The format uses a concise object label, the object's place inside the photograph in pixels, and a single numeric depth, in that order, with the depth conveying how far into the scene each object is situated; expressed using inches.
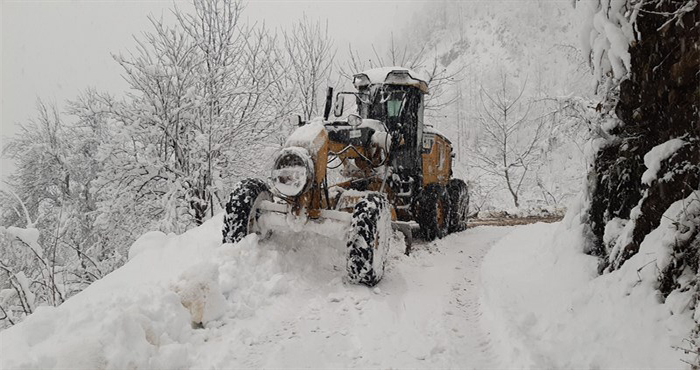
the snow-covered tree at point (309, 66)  711.1
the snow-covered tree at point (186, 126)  433.4
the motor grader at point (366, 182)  175.6
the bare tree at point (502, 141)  814.6
